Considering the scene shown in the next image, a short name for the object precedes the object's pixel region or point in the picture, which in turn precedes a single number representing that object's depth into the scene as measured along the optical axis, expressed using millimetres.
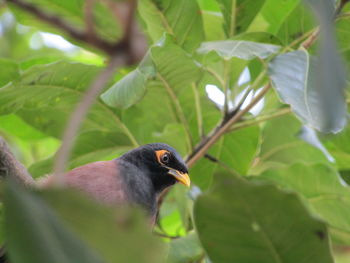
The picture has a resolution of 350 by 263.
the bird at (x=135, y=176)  6285
